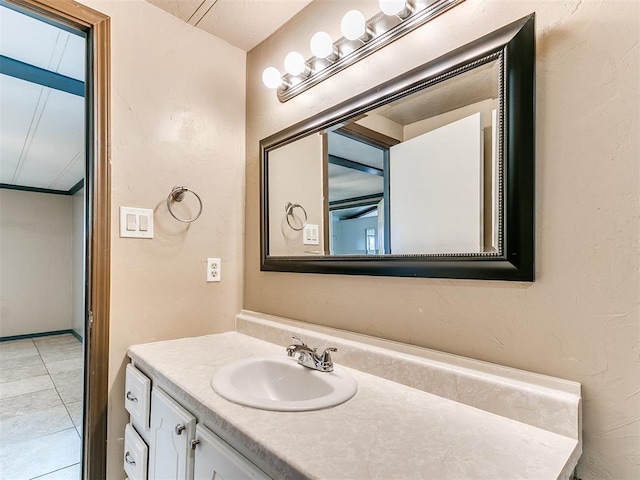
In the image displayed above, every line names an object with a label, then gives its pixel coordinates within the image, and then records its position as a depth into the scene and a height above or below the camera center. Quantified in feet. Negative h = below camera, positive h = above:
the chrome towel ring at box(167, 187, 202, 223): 4.83 +0.68
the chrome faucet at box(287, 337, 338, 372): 3.55 -1.20
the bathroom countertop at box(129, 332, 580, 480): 1.98 -1.30
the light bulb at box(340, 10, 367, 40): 3.66 +2.37
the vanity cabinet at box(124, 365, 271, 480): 2.54 -1.78
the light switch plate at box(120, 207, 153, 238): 4.40 +0.29
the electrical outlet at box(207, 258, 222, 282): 5.23 -0.38
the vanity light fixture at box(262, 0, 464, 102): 3.34 +2.28
